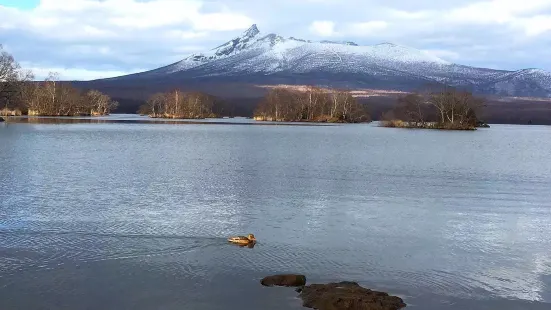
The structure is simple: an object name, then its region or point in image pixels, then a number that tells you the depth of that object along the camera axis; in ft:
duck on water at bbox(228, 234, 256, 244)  42.56
